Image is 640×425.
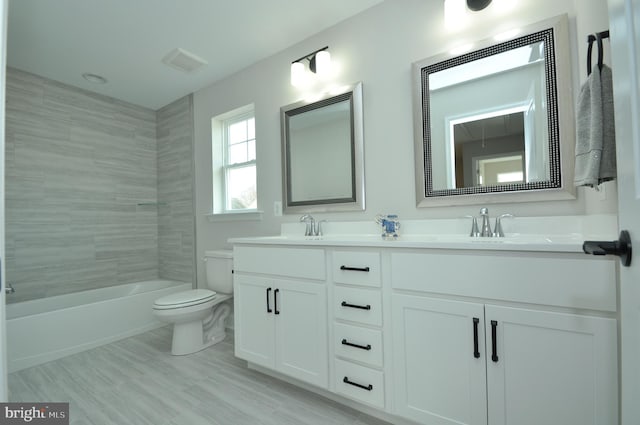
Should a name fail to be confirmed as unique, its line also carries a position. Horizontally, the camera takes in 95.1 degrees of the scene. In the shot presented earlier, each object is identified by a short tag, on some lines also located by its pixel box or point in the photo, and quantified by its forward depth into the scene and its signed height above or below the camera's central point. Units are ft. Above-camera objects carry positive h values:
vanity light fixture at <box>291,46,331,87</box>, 6.86 +3.62
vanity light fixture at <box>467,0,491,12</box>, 5.03 +3.60
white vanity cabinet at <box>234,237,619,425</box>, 3.21 -1.60
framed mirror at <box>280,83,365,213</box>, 6.49 +1.52
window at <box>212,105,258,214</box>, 9.09 +1.81
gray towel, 2.85 +0.77
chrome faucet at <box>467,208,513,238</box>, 4.81 -0.26
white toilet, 7.21 -2.30
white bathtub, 7.07 -2.75
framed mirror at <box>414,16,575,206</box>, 4.52 +1.55
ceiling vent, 7.87 +4.44
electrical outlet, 7.86 +0.22
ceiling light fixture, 8.86 +4.43
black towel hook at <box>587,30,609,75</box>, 2.54 +1.52
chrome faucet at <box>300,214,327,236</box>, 6.97 -0.25
